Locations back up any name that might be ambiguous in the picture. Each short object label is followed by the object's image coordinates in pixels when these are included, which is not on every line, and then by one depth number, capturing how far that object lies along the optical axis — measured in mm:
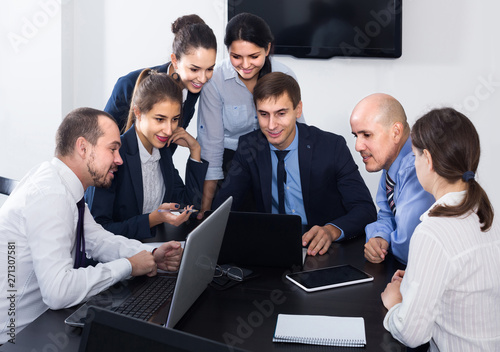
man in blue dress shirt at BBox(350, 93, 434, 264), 2088
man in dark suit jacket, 2416
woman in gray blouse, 2748
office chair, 2414
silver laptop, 1290
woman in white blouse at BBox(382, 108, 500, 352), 1306
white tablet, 1613
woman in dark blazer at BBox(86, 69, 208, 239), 2129
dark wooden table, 1274
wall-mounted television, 3645
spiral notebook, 1276
